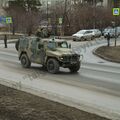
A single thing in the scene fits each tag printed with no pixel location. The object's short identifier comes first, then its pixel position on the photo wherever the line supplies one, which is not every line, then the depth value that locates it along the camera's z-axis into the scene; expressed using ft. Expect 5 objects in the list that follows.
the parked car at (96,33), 185.92
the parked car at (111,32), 188.34
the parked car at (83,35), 174.07
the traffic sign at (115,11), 100.67
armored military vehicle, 56.03
